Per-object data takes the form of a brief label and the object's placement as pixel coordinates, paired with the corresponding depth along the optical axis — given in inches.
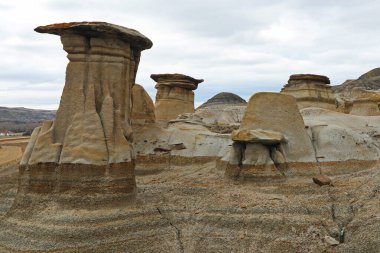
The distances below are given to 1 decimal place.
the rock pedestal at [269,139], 491.2
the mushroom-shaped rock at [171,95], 1079.6
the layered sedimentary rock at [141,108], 653.3
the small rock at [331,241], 339.0
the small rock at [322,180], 452.8
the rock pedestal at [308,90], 931.3
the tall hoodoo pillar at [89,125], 367.6
